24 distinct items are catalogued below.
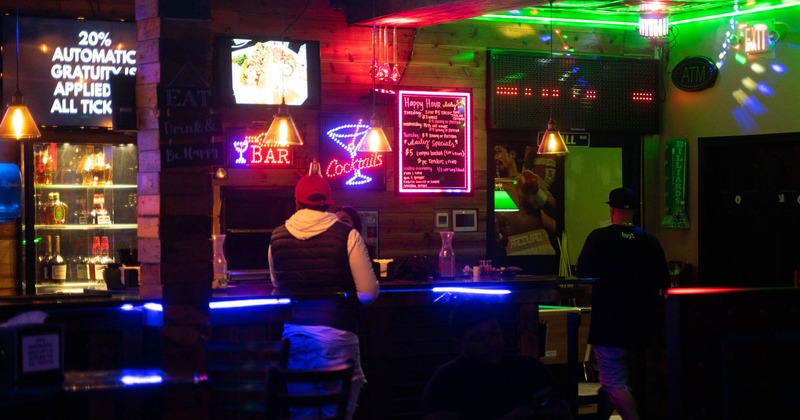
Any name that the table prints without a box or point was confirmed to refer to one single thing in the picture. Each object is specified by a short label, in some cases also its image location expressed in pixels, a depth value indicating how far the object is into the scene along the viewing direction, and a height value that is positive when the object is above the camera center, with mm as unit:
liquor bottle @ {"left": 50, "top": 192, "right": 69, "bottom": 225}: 8859 -91
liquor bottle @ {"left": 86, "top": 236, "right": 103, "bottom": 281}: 8922 -507
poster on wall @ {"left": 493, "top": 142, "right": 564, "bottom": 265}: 10562 -80
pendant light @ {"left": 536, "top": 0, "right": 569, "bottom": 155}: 9219 +423
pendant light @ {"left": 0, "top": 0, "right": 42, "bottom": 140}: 7180 +506
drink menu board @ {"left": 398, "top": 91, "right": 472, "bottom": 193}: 10039 +487
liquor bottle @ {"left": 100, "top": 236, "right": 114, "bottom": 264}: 9000 -439
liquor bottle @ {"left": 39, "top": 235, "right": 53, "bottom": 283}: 8734 -531
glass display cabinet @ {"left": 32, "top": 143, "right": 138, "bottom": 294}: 8789 -100
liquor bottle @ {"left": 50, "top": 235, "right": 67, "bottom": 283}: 8750 -557
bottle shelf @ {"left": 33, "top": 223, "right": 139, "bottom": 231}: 8758 -227
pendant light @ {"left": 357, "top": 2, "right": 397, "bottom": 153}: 8617 +441
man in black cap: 6707 -613
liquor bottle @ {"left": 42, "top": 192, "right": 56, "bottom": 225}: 8820 -105
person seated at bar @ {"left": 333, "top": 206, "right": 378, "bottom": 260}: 7542 -144
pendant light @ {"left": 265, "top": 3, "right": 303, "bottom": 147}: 7742 +456
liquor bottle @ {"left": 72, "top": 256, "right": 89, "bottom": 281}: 8914 -569
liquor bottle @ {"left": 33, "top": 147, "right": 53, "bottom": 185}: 8773 +255
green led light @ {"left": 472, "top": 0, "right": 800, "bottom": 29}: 10266 +1669
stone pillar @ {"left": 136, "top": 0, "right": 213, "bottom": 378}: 5426 +33
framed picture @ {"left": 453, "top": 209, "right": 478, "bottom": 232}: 10242 -240
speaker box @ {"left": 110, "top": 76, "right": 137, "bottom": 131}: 5566 +476
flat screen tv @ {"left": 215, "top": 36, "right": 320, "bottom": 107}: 9109 +1050
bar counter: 6781 -831
